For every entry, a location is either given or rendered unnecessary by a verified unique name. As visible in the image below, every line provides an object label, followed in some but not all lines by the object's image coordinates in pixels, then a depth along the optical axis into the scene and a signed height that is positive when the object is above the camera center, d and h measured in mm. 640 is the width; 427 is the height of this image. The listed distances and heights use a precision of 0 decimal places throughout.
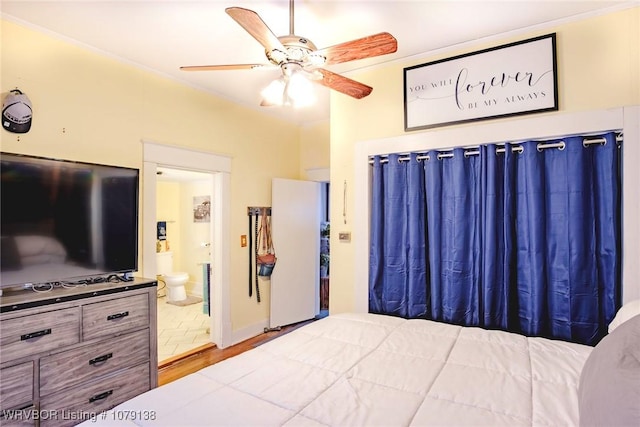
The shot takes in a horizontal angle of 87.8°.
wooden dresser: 1751 -750
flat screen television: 1948 +28
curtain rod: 1992 +488
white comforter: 1101 -637
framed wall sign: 2126 +949
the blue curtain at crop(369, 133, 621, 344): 1997 -112
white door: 4020 -346
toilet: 5309 -869
